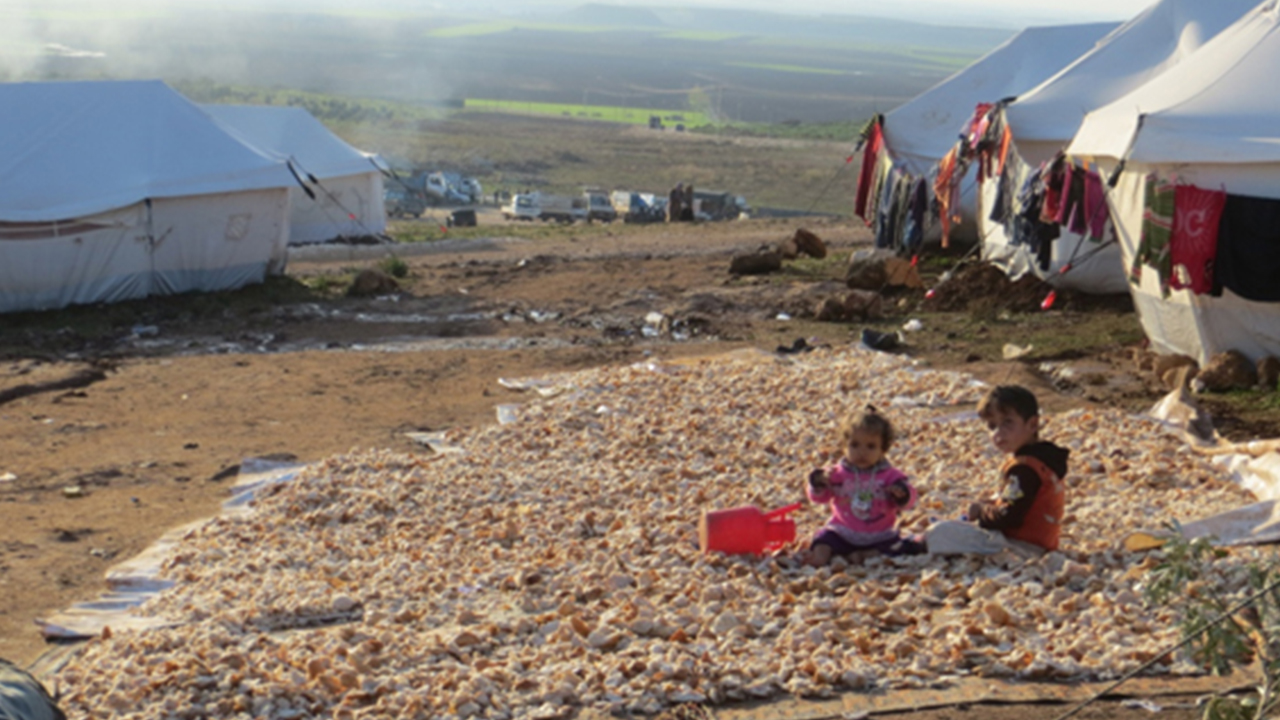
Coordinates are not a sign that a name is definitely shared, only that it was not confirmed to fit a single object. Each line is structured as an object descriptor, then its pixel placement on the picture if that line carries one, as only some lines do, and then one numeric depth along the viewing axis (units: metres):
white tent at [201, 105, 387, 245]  28.09
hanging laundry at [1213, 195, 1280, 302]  10.30
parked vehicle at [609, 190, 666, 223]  36.50
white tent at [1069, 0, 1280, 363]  10.67
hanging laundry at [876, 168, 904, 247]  20.12
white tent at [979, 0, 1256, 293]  15.60
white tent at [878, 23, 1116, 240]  20.56
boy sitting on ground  6.25
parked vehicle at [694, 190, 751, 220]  40.25
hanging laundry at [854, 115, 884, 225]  21.17
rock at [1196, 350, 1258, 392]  10.53
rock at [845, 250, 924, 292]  17.34
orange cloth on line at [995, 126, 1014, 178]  16.28
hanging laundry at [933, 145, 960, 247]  17.92
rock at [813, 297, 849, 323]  15.68
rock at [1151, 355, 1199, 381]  11.24
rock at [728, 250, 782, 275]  19.72
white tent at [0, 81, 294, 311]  18.09
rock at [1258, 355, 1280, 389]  10.34
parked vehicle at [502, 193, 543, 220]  41.81
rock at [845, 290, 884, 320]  15.62
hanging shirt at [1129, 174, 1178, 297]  11.02
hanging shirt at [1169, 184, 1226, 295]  10.66
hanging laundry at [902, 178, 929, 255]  19.38
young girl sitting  6.39
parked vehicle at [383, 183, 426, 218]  44.09
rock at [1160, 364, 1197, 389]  10.88
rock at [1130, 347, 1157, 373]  11.57
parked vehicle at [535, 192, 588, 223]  41.34
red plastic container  6.56
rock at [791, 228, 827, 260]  21.39
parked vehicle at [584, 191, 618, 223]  40.91
